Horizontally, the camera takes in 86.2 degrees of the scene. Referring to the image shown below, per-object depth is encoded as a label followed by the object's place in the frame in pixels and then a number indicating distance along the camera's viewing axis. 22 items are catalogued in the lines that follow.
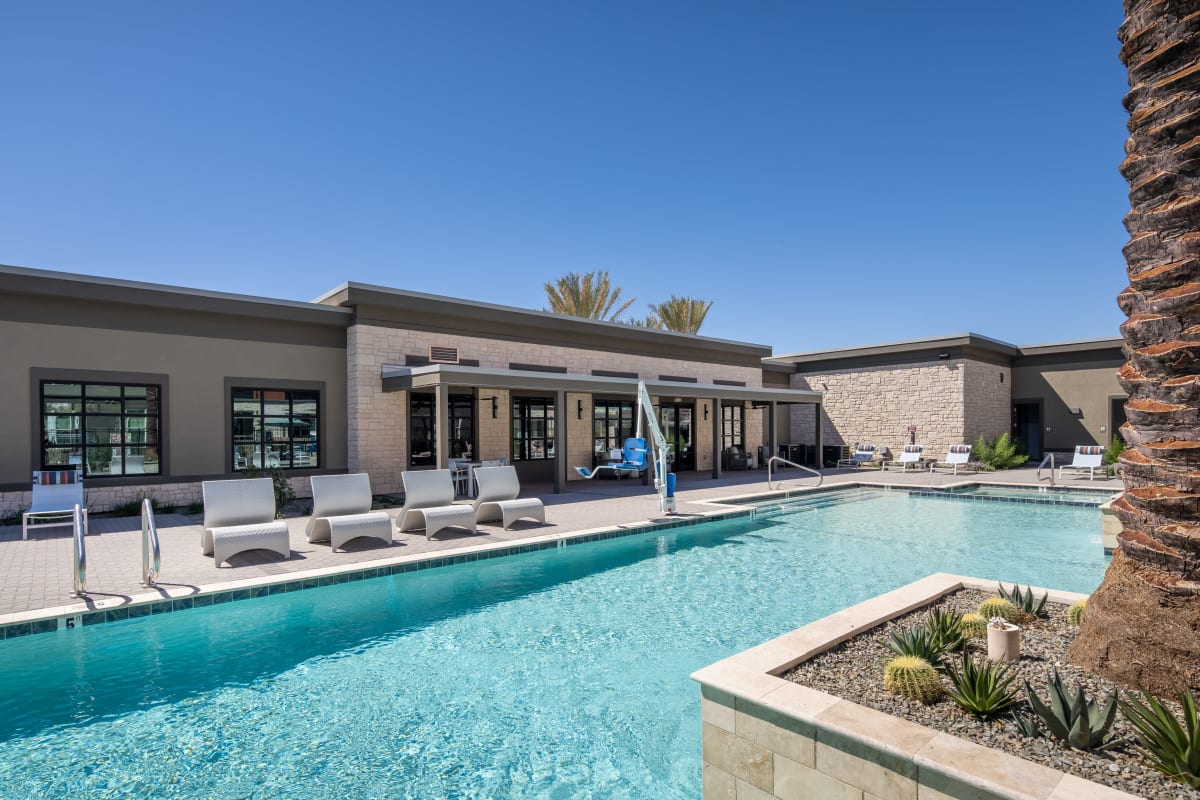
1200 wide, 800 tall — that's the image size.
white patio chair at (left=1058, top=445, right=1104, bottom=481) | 16.95
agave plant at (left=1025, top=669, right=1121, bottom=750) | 2.50
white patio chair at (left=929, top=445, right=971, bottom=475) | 19.48
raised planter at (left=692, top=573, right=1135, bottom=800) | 2.21
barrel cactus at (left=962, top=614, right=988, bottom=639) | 3.93
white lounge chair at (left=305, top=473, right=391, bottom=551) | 8.16
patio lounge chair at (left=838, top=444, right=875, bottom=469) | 21.17
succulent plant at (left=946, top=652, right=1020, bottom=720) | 2.82
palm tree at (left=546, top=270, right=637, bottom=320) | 25.83
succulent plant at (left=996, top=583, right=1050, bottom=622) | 4.21
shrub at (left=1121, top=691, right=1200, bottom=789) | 2.25
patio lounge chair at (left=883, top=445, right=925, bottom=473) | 20.53
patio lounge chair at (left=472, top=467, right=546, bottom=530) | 9.72
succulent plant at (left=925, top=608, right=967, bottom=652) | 3.65
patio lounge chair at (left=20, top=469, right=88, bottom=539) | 9.79
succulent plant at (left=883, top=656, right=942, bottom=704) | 3.03
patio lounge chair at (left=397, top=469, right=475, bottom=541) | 8.95
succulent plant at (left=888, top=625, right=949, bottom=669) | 3.42
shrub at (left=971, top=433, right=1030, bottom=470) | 19.81
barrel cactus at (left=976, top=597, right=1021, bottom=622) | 4.16
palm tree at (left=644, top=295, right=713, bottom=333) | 28.17
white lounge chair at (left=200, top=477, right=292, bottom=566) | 7.31
